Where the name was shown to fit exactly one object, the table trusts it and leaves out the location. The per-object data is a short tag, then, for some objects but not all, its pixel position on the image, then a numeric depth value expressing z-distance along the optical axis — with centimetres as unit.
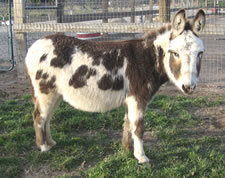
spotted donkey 350
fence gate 717
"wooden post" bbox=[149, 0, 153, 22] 906
